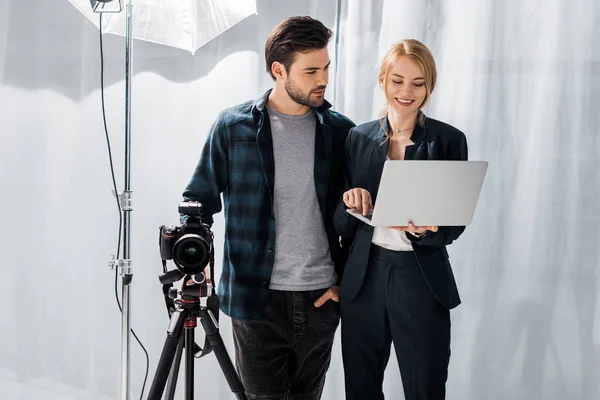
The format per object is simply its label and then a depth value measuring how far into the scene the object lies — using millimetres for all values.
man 1754
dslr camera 1563
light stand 1884
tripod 1600
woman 1645
